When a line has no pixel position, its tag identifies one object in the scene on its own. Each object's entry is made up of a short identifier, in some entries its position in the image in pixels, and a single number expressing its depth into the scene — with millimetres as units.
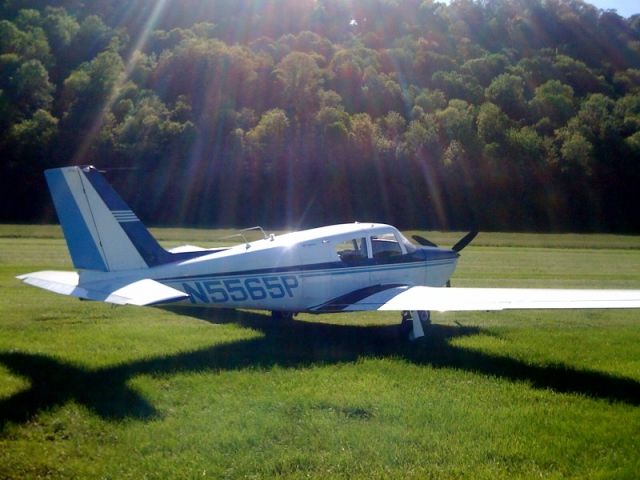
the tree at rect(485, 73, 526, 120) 82500
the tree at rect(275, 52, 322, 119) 75500
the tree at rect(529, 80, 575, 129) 79750
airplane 10508
